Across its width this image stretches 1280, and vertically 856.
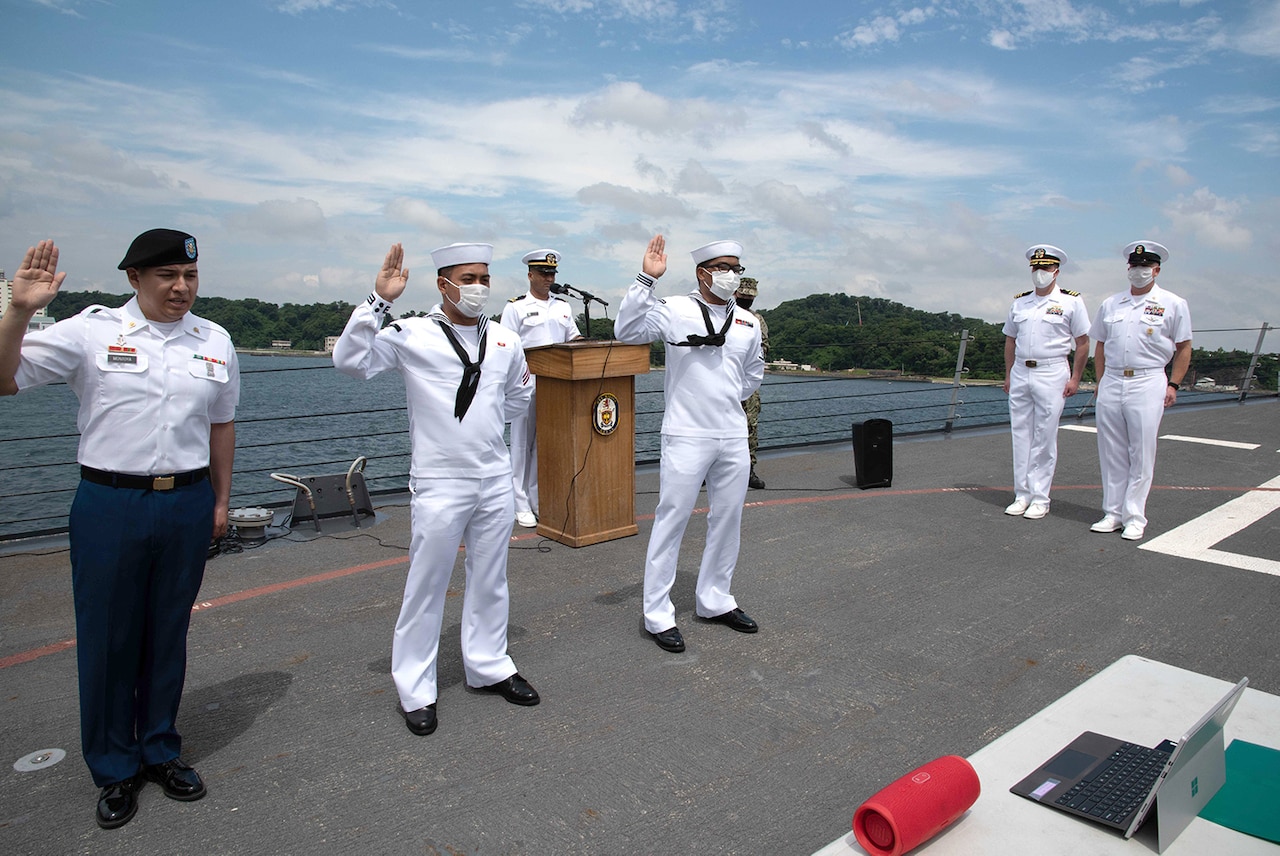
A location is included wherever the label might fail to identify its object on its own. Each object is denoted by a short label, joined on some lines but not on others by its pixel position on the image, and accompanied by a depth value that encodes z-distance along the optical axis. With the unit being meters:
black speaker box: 8.30
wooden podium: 5.98
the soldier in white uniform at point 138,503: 2.82
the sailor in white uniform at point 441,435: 3.45
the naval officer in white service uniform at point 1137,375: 6.63
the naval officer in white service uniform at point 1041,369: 7.15
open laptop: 1.88
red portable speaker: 1.93
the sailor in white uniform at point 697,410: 4.34
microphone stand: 6.15
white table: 1.93
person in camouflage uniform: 6.24
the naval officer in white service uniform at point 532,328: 6.81
